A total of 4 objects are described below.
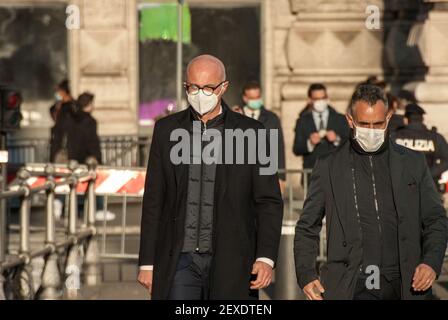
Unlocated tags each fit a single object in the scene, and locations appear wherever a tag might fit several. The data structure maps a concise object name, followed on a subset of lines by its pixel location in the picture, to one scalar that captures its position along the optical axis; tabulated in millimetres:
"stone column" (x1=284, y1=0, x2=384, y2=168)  23594
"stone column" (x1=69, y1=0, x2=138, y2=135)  24062
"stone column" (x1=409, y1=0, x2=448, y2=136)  20203
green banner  24797
